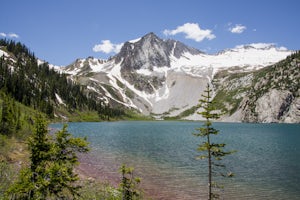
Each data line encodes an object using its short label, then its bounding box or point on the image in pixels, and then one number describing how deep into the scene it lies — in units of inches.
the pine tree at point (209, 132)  818.9
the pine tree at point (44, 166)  605.9
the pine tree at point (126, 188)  717.2
